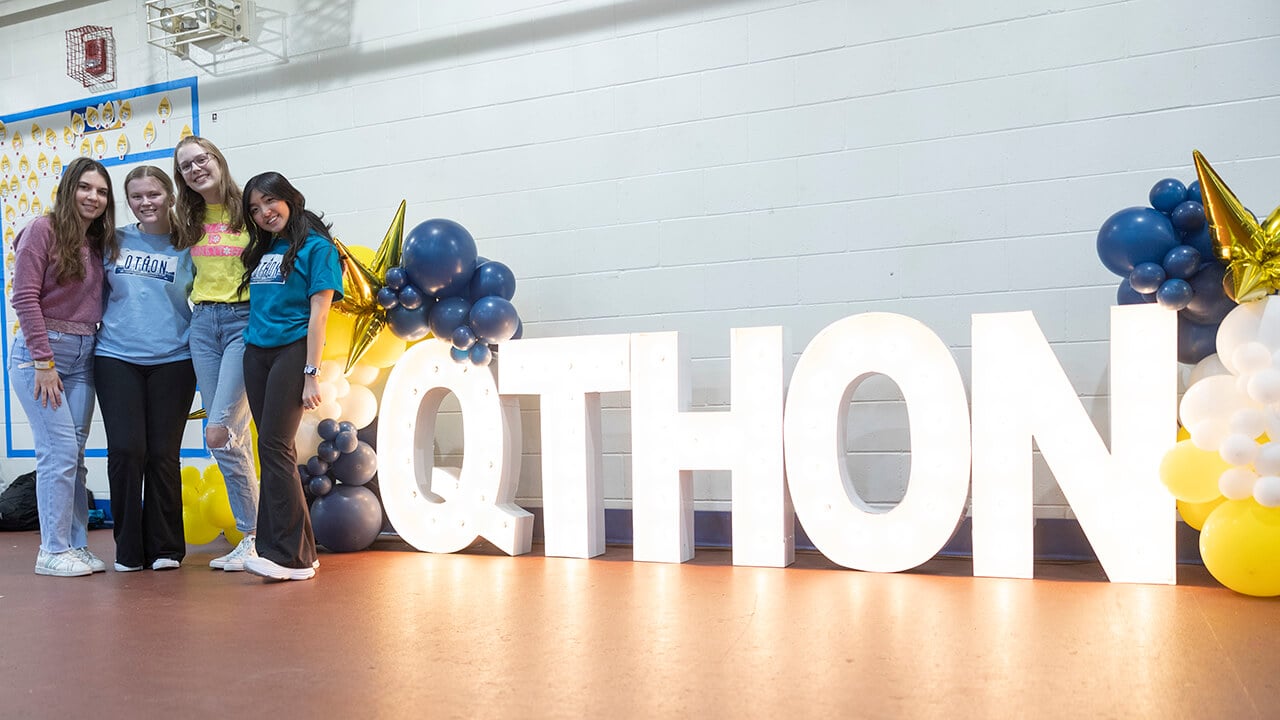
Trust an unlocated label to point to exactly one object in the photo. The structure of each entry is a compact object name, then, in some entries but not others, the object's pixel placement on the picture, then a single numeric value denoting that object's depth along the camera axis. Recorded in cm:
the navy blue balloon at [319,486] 360
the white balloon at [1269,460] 241
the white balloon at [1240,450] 245
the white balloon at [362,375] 372
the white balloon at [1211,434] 252
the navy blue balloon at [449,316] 344
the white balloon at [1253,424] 246
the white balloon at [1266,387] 243
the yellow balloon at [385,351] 364
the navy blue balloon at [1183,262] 266
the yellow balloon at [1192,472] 255
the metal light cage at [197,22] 439
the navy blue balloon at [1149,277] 269
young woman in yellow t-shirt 317
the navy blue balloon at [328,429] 358
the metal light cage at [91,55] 477
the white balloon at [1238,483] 248
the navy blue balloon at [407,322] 348
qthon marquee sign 277
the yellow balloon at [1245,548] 240
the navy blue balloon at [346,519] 360
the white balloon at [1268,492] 241
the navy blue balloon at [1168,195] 274
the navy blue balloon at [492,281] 346
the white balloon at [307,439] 361
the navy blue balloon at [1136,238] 271
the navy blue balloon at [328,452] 358
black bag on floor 462
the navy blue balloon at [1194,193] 273
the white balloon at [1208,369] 270
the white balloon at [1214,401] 253
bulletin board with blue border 466
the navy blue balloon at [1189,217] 268
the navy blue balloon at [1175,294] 267
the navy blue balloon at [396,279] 344
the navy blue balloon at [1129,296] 283
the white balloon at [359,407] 369
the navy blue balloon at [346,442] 358
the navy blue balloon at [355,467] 363
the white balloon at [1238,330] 253
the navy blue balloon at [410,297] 343
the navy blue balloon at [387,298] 346
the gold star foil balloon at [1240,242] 252
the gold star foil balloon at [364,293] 345
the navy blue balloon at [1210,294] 270
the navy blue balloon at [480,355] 346
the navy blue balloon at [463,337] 342
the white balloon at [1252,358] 247
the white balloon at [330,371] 357
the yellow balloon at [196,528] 387
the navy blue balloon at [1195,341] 278
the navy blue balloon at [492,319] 340
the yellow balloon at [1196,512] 272
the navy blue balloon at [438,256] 336
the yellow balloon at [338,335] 352
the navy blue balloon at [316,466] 360
